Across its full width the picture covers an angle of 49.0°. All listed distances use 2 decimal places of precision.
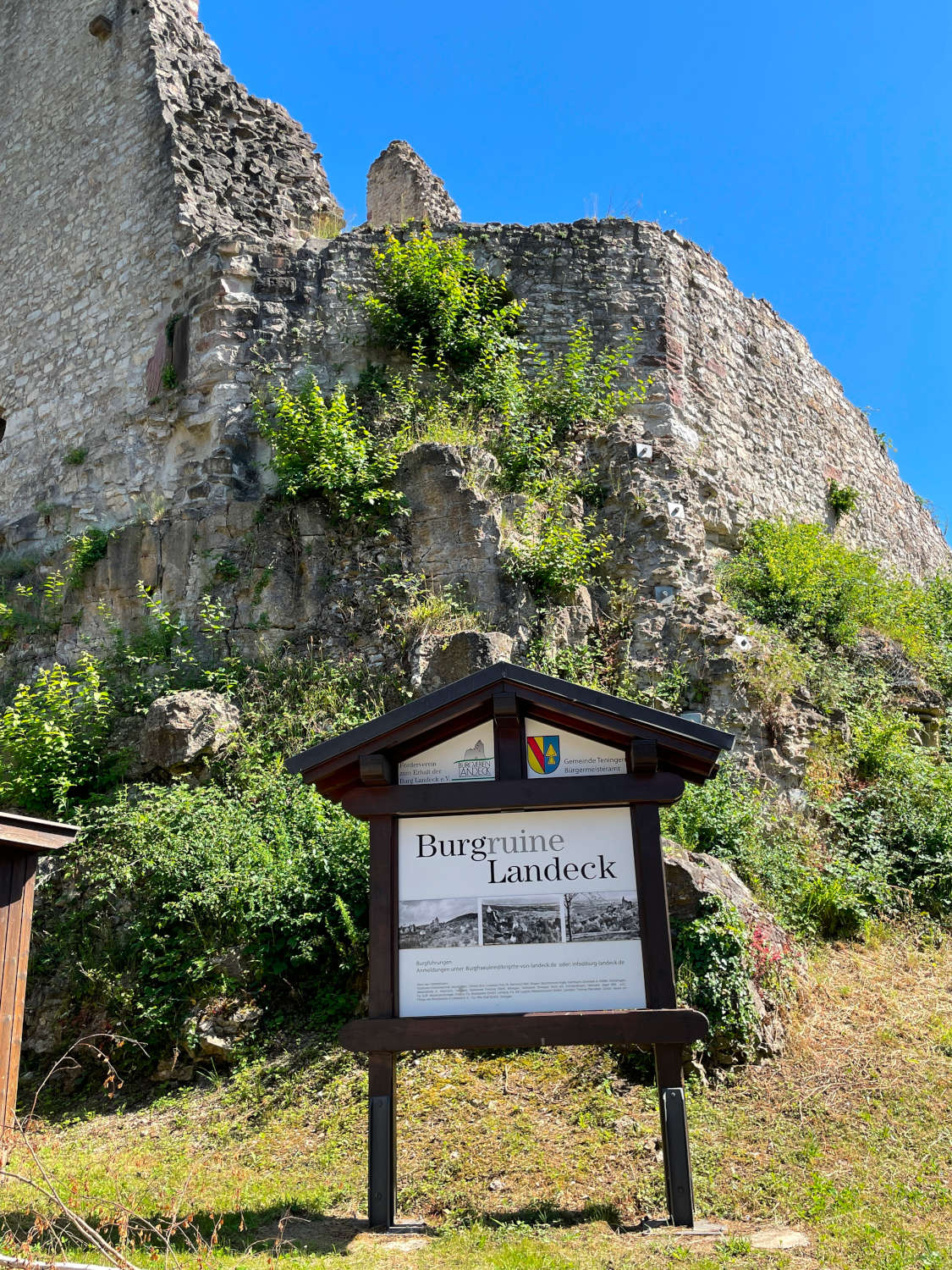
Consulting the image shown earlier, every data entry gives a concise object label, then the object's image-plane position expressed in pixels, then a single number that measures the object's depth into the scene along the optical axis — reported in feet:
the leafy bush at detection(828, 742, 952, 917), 26.96
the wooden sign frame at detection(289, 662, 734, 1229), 15.51
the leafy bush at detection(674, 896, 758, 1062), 20.13
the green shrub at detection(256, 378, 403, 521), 33.19
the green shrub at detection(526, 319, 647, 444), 37.37
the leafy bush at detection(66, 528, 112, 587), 35.88
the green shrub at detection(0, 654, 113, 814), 28.30
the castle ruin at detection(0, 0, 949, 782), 33.04
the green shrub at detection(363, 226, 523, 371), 37.58
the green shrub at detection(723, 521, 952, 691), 37.24
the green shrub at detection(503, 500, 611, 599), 31.60
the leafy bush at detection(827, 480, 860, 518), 49.67
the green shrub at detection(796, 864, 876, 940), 25.57
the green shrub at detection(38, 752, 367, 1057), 22.75
